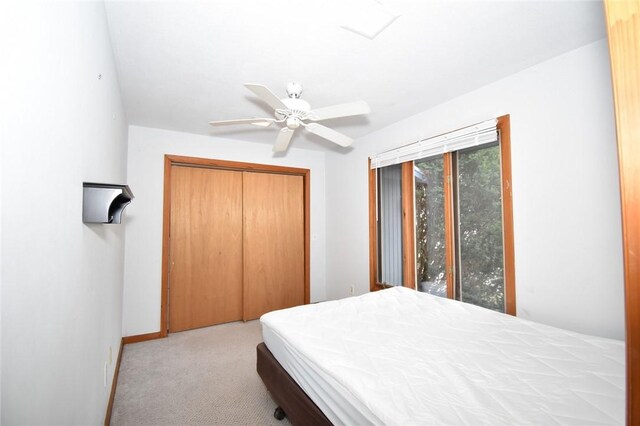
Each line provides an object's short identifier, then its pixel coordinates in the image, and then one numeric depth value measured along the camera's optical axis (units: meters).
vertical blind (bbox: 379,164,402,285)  3.19
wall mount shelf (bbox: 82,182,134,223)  1.09
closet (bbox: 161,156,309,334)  3.32
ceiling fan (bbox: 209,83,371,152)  1.77
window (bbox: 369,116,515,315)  2.22
